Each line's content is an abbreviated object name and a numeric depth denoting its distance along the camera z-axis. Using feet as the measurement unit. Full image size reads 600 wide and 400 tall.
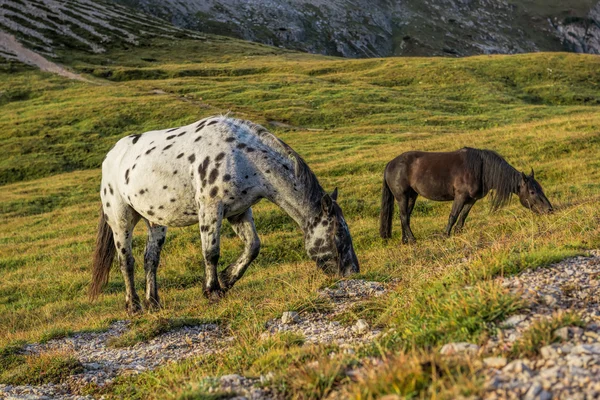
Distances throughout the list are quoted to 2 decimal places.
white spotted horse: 33.99
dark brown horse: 50.70
